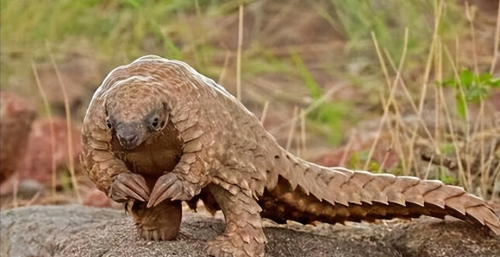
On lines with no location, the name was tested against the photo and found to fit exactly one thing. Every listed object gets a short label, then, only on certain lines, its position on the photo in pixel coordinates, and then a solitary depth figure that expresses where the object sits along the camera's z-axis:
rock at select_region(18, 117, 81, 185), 8.98
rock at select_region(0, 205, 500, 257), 6.27
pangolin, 6.10
